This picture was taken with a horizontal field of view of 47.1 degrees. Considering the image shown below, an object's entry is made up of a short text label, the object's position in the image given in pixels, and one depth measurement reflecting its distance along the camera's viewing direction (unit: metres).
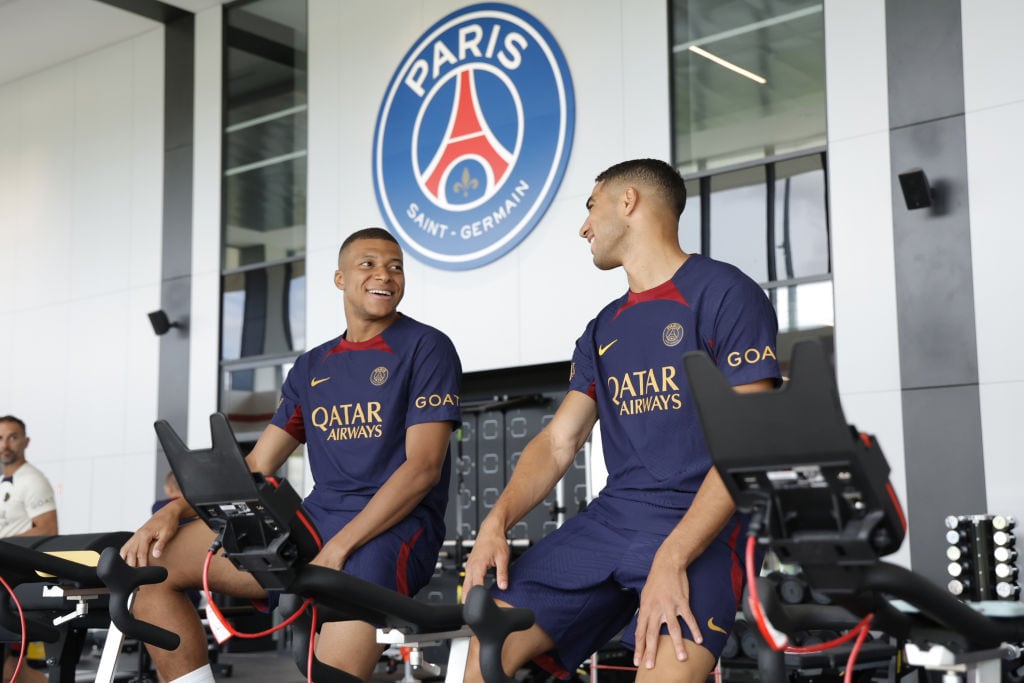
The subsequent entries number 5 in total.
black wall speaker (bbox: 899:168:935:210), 5.87
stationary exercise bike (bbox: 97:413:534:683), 1.83
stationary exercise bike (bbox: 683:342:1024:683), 1.33
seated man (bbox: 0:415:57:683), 6.29
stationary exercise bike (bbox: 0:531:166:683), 2.60
